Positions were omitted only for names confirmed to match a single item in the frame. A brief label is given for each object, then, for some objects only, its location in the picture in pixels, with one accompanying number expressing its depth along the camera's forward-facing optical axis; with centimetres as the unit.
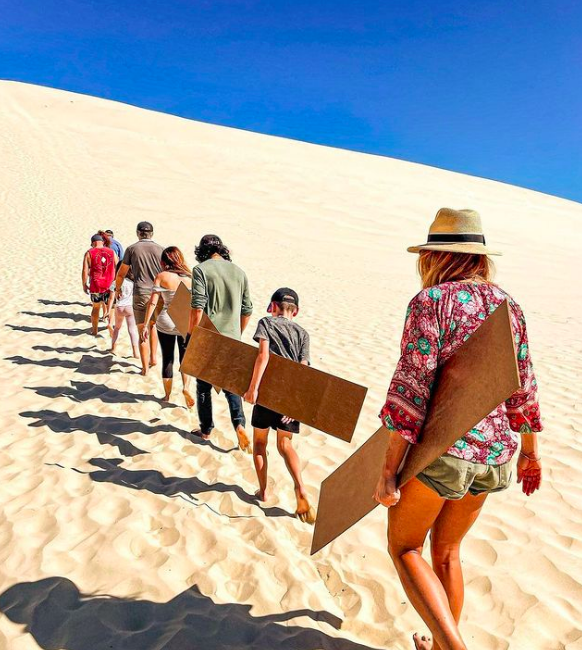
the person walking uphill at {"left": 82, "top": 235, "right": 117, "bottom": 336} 792
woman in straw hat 173
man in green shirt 404
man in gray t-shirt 593
